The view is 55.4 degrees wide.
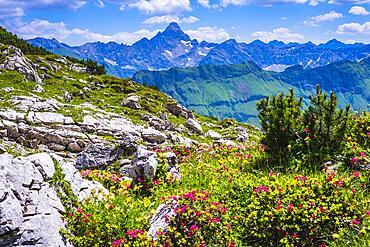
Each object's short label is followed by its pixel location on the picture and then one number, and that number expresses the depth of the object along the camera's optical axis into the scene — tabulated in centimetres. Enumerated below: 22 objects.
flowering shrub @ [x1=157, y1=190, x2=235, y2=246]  732
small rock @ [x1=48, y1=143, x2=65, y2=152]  2885
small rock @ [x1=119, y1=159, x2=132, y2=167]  1681
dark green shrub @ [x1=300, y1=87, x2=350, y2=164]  1076
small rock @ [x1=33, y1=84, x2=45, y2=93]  4169
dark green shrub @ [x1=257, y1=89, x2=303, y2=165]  1167
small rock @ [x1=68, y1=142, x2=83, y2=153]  2945
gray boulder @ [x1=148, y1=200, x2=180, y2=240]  779
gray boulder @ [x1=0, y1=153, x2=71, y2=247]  730
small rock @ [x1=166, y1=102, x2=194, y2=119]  5859
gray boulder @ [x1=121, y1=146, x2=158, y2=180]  1152
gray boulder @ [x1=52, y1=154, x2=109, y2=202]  981
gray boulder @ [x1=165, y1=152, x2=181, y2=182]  1142
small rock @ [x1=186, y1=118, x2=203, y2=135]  5025
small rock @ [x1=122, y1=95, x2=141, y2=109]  4982
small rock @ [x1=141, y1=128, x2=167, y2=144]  3488
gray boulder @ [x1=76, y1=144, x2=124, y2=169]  1798
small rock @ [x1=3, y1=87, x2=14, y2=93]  3757
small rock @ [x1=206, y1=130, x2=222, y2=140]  4918
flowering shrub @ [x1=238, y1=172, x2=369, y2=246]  721
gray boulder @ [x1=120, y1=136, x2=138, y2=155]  1825
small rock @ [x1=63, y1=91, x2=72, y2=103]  4412
